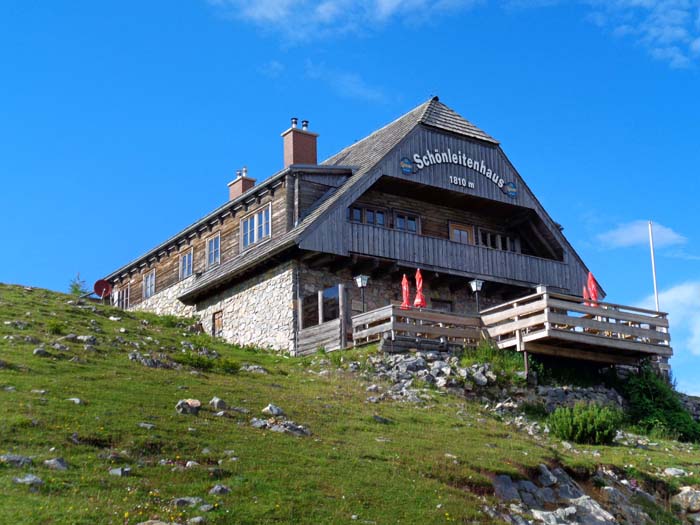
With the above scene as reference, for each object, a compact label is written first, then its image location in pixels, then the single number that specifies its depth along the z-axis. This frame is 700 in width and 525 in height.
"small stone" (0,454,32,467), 13.09
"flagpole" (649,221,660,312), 36.06
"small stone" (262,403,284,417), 18.06
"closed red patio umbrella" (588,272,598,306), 32.41
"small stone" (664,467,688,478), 19.80
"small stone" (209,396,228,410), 17.83
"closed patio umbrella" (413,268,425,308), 29.16
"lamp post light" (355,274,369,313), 29.33
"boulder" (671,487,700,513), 18.42
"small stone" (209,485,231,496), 13.32
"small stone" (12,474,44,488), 12.48
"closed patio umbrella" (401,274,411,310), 29.11
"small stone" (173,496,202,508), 12.73
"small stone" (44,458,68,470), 13.19
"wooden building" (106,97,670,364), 30.92
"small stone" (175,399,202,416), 17.08
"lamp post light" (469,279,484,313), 30.62
